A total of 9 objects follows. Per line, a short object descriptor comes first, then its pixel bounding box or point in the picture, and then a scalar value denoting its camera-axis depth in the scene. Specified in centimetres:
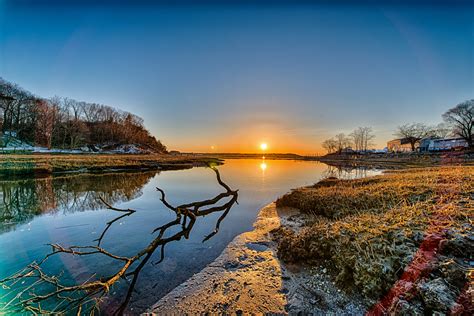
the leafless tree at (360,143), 10298
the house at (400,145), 8866
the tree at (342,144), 11074
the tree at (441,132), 7831
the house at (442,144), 6442
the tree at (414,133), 8231
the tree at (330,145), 11819
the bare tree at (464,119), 5750
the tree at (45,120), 5950
